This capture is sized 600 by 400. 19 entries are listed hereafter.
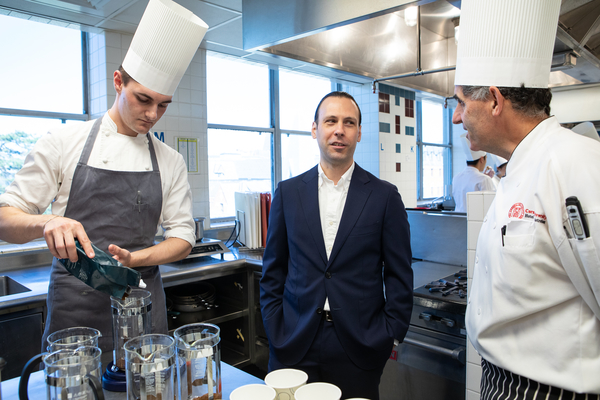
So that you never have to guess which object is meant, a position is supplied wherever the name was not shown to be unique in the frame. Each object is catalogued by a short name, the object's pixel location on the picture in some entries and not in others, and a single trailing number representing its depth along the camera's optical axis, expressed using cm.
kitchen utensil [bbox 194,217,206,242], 310
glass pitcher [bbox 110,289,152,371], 94
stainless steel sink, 238
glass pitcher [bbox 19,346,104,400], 71
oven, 204
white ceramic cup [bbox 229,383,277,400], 78
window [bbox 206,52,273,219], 416
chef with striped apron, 95
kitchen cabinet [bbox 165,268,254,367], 282
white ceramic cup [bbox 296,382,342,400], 79
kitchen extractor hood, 161
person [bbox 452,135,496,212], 453
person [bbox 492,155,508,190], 319
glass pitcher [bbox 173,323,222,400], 79
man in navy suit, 152
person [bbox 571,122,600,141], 279
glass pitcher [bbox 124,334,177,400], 72
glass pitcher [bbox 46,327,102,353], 85
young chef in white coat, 142
